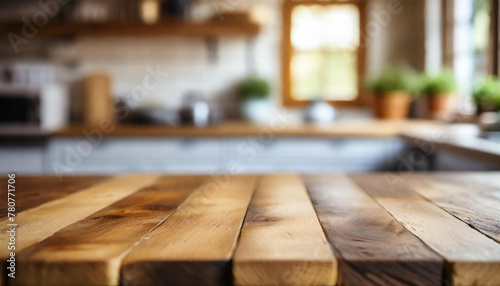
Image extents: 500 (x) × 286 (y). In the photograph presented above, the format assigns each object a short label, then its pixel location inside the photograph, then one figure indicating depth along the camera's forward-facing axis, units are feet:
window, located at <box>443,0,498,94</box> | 9.12
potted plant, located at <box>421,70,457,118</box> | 10.54
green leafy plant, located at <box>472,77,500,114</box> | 8.14
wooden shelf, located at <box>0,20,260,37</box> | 11.09
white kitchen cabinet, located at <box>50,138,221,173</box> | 9.40
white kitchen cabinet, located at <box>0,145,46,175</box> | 9.57
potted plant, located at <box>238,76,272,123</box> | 11.71
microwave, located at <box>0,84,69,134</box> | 9.91
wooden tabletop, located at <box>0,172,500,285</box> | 1.67
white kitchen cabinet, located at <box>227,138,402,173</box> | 9.25
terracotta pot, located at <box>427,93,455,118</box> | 10.78
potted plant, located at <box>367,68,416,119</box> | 11.20
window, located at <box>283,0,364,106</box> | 12.15
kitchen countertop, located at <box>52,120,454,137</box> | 9.15
